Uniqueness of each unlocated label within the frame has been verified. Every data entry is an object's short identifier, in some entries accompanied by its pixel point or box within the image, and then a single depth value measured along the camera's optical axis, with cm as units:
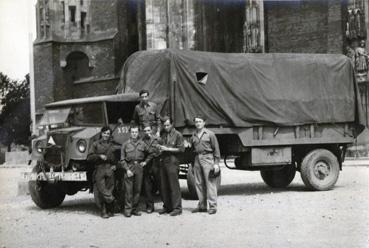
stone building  3680
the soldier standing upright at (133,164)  970
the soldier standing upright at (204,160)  972
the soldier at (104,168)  957
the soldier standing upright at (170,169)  962
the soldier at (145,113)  1029
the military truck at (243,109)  1095
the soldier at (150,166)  983
